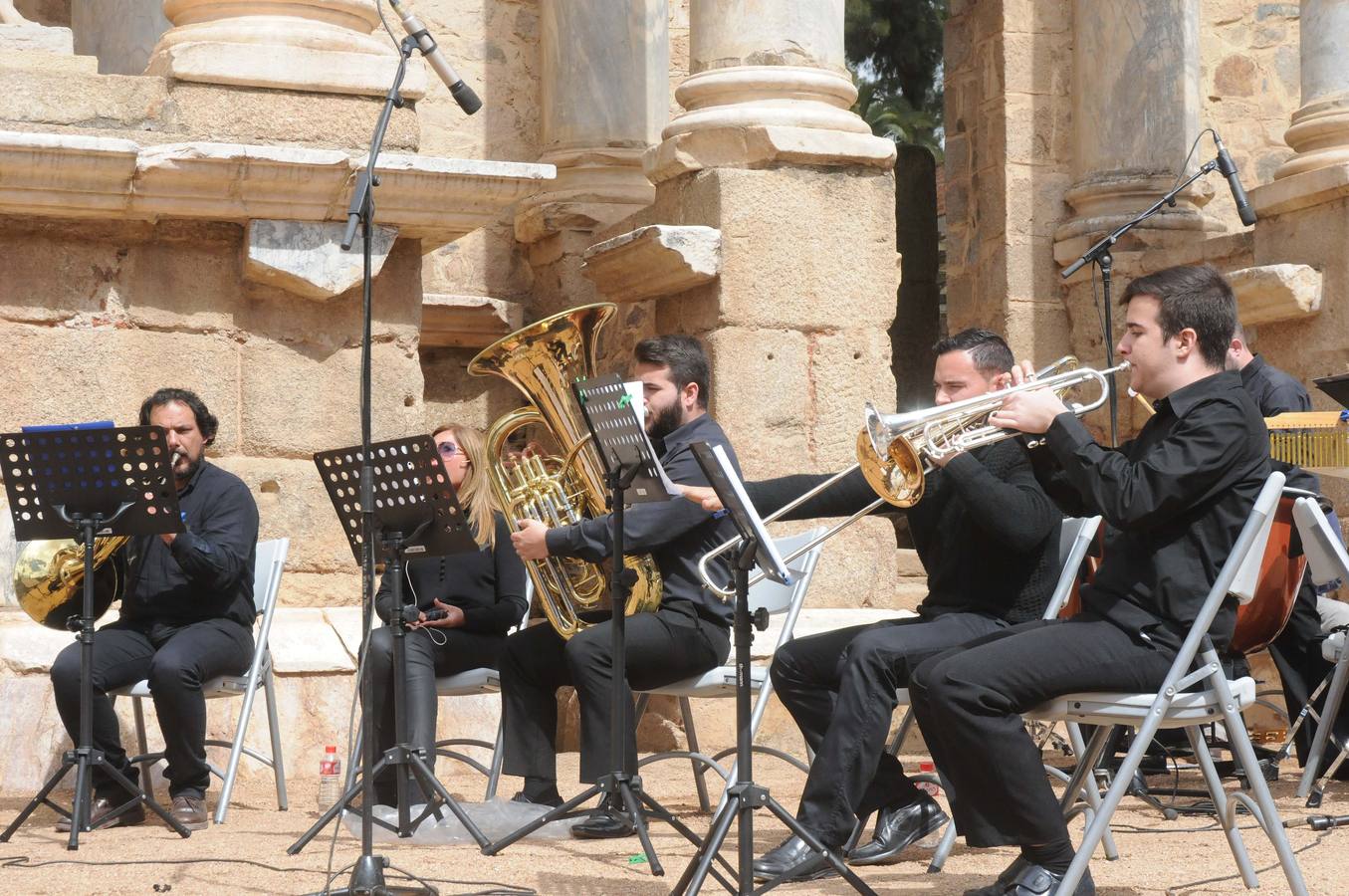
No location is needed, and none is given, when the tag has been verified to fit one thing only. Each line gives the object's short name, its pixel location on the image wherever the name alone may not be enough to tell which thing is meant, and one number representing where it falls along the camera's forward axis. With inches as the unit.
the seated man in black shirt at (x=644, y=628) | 198.4
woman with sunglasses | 211.8
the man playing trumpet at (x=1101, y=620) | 149.4
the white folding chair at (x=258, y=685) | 215.9
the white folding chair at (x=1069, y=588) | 176.9
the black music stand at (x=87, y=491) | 194.5
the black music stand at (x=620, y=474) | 171.0
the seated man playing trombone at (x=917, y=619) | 170.1
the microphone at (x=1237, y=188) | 278.4
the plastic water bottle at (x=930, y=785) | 224.2
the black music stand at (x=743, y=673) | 148.9
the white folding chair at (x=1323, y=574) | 191.0
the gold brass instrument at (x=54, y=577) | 214.4
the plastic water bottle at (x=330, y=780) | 216.7
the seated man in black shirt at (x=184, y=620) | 211.6
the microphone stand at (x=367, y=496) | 154.3
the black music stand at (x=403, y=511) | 178.9
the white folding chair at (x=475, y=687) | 215.8
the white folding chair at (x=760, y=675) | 202.4
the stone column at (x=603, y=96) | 350.3
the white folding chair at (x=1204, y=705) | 145.1
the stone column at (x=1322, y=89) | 344.2
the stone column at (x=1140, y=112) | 372.5
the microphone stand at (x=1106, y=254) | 281.4
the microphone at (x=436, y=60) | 174.1
